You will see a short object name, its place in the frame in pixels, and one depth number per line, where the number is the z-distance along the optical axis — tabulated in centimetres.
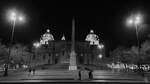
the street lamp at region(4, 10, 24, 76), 2647
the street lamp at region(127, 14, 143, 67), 2592
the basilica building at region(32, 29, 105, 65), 10288
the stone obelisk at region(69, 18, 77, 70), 4453
